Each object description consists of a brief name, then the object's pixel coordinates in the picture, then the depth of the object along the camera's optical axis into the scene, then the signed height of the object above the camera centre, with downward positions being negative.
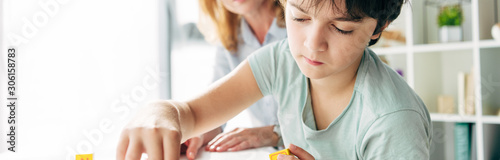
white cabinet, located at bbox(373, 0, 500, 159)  1.70 +0.06
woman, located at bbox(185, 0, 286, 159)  1.16 +0.16
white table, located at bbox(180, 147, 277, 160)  0.72 -0.13
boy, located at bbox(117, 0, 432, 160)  0.53 -0.03
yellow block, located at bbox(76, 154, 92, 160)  0.50 -0.09
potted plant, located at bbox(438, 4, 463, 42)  1.85 +0.25
